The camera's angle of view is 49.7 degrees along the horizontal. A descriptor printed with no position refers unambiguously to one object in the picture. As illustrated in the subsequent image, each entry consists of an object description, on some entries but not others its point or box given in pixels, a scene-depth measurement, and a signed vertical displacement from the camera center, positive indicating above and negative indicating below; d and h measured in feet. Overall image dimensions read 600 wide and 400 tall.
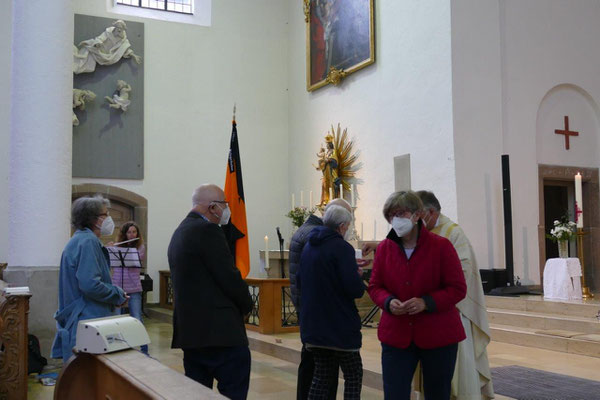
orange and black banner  20.75 +1.14
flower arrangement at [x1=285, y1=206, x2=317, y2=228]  40.52 +1.47
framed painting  38.09 +12.48
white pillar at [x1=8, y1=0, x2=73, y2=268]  20.44 +3.37
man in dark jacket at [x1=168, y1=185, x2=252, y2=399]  10.74 -1.11
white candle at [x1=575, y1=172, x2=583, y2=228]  27.81 +1.53
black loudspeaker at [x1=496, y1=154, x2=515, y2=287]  30.12 +0.66
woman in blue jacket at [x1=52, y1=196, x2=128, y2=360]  12.84 -0.79
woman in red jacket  10.19 -1.07
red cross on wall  34.63 +5.53
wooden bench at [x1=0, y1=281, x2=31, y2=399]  15.79 -2.62
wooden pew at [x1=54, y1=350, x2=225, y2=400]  6.22 -1.48
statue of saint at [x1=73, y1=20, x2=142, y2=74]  41.68 +12.49
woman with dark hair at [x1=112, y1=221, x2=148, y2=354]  20.35 -1.37
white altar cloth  27.27 -1.86
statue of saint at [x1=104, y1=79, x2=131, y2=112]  42.42 +9.39
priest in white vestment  12.21 -1.54
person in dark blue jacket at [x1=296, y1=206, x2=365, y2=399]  11.75 -1.24
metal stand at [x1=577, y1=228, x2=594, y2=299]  27.81 -1.33
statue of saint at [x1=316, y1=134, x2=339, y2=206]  39.65 +4.10
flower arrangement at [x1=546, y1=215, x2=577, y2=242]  28.30 +0.15
